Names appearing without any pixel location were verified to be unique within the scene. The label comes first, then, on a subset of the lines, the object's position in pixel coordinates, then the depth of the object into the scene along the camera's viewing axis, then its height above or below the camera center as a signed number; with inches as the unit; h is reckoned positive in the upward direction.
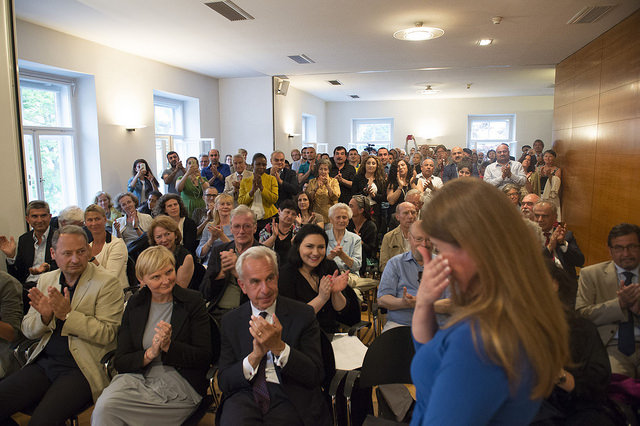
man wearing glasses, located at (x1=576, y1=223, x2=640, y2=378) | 93.6 -32.0
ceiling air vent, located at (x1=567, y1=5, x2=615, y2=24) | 200.2 +71.4
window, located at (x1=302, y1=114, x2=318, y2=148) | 571.5 +43.1
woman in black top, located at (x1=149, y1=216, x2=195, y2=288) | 126.0 -24.0
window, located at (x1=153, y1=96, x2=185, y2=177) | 341.4 +28.1
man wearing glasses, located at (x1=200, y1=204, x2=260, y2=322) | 118.0 -34.8
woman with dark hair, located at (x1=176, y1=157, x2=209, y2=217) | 241.1 -14.9
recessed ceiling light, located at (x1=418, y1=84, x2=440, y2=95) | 495.8 +84.2
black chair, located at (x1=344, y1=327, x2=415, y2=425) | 82.7 -39.6
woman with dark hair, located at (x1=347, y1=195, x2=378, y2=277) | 181.0 -28.0
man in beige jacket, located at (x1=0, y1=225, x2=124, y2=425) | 89.3 -38.7
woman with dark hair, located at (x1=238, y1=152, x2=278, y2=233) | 215.0 -15.5
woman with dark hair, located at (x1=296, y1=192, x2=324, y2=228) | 179.9 -21.6
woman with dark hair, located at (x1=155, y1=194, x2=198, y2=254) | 166.4 -20.6
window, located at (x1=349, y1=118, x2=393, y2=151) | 629.6 +43.0
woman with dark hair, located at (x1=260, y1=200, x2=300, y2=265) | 155.5 -26.1
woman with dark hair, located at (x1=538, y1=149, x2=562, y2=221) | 292.4 -12.3
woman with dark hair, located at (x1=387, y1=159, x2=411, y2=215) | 228.4 -12.6
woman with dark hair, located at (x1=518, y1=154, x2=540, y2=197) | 270.4 -13.7
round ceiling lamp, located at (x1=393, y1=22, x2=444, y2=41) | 219.5 +66.9
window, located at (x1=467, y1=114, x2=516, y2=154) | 594.5 +41.3
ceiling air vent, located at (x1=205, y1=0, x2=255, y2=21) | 190.4 +71.0
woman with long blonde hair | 31.1 -11.9
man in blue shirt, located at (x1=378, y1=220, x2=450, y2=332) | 114.6 -33.0
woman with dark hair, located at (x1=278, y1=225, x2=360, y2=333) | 109.1 -30.8
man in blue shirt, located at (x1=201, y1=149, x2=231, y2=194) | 283.4 -7.5
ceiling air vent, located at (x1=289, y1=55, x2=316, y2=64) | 301.1 +74.6
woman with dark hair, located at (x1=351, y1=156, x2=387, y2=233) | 224.5 -10.9
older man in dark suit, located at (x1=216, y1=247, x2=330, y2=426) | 75.5 -36.4
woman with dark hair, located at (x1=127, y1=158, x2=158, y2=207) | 262.7 -12.0
